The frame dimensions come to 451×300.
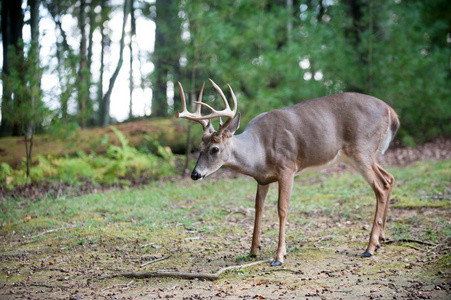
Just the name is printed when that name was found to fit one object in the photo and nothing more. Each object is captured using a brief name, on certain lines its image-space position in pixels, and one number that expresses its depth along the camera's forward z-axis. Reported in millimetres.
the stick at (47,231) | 5880
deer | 4871
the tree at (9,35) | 9078
